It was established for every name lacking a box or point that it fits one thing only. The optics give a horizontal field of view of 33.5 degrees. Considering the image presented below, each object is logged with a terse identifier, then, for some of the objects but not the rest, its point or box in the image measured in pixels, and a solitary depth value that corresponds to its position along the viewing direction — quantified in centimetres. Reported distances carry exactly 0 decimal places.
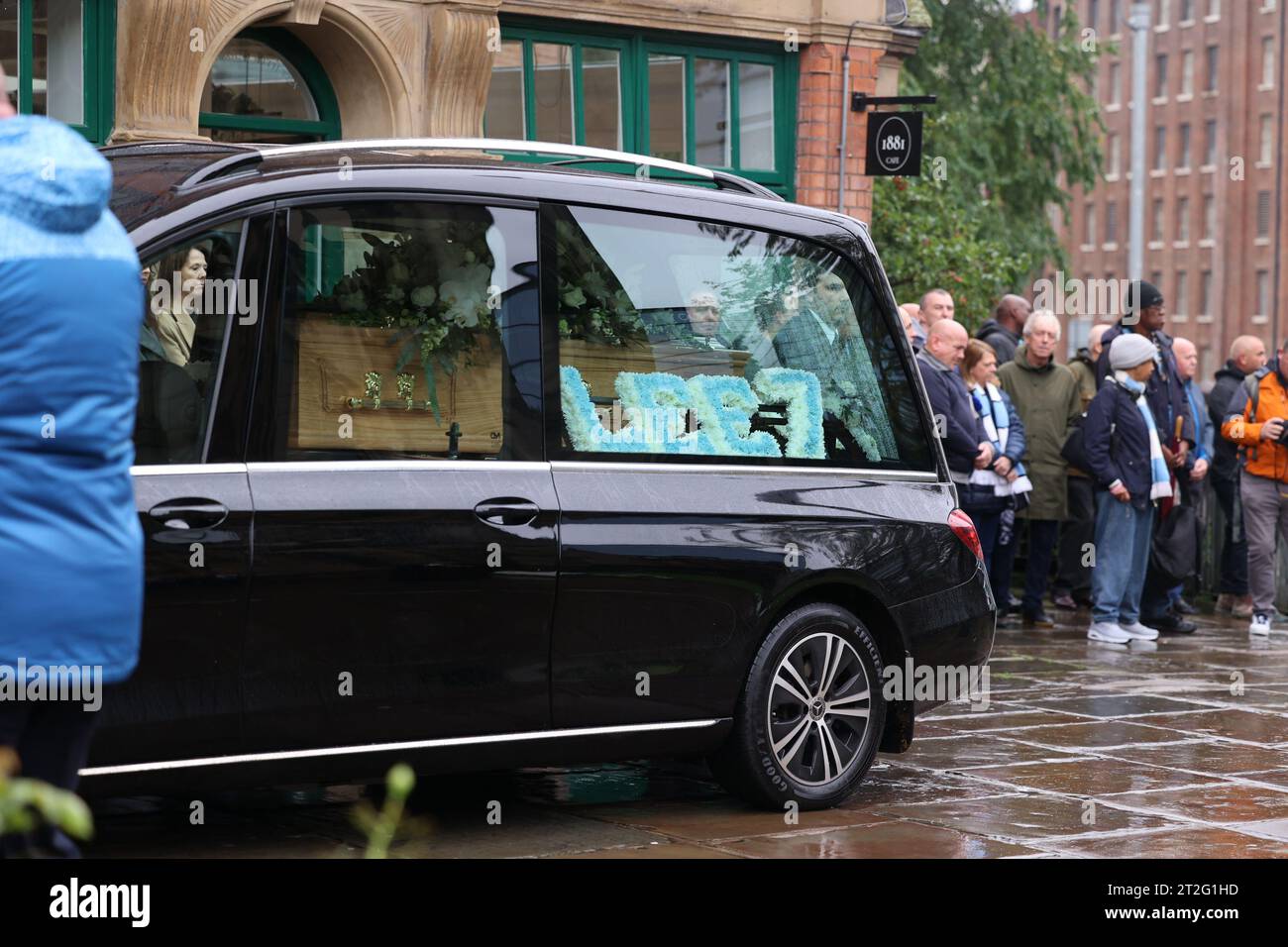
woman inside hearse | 609
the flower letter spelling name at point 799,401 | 755
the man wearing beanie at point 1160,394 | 1476
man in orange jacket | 1484
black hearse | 614
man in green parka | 1493
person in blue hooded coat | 372
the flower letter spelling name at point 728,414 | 736
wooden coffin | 640
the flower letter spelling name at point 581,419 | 698
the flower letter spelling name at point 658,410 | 718
